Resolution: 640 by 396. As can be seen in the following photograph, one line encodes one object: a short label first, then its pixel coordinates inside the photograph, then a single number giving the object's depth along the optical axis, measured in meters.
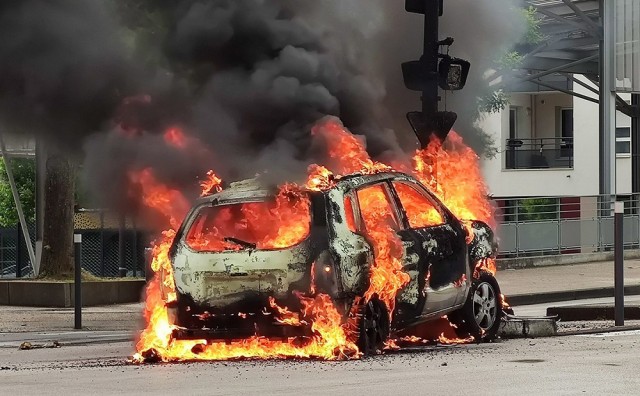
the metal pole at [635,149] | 44.62
